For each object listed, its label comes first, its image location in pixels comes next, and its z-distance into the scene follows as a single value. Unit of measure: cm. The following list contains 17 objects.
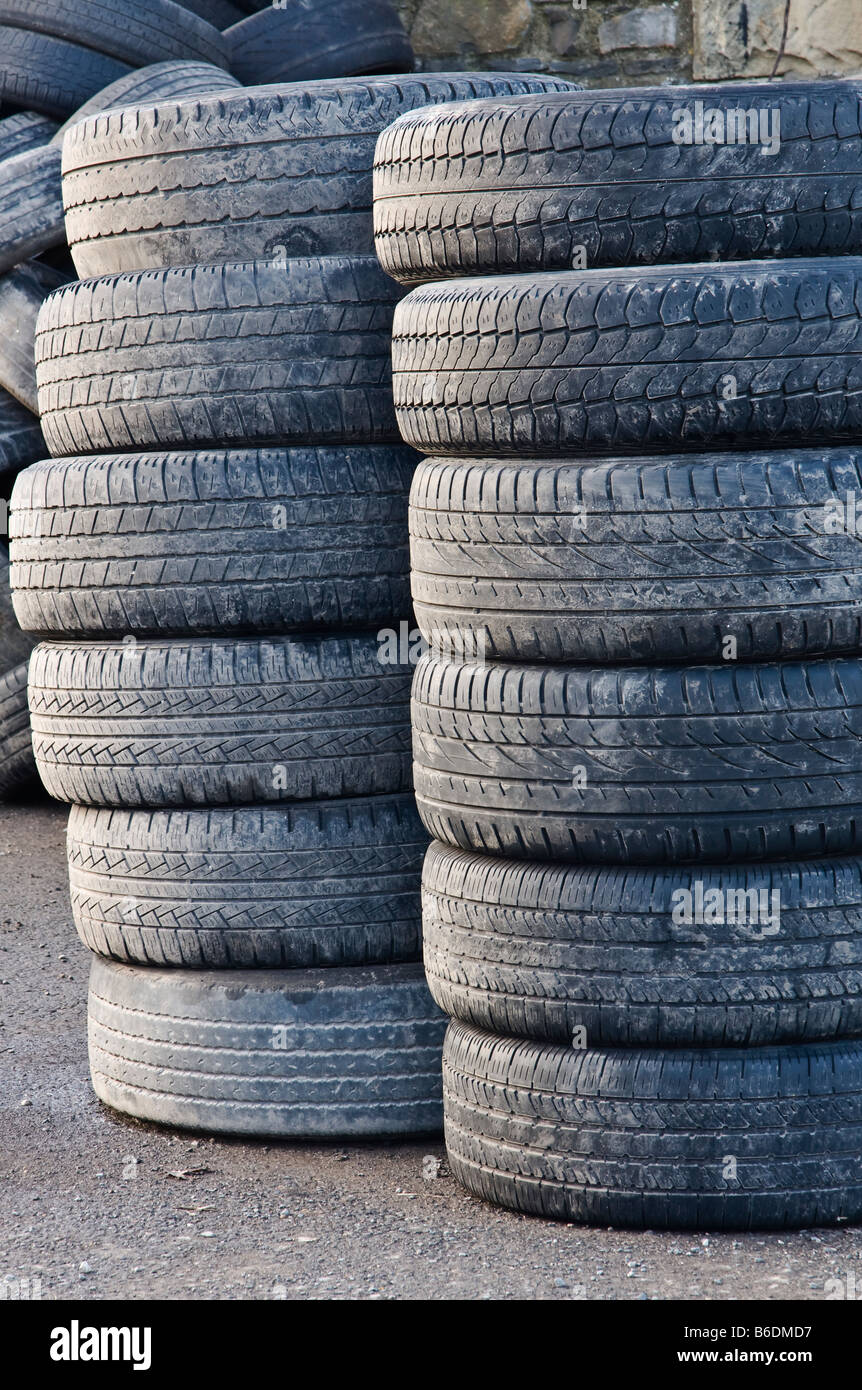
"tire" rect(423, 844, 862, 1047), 499
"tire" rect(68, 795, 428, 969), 621
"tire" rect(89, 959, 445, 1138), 618
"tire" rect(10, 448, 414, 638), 607
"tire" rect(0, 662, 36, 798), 1052
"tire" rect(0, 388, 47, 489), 978
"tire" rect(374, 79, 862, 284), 487
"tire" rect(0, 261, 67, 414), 940
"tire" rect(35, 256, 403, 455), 600
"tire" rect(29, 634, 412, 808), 613
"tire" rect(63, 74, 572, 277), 602
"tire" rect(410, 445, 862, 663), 482
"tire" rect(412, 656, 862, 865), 488
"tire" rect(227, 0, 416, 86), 1187
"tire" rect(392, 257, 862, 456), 481
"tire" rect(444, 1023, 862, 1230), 501
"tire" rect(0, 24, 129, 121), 1070
